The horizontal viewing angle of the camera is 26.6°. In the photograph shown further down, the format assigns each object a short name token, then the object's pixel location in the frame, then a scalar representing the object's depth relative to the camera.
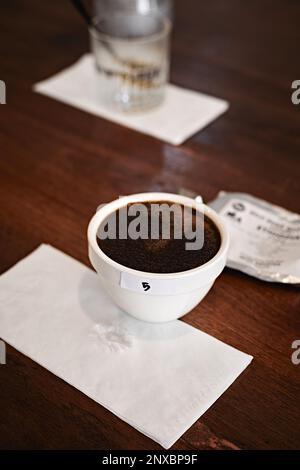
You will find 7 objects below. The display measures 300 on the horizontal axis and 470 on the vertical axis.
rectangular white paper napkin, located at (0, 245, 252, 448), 0.66
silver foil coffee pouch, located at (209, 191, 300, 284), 0.82
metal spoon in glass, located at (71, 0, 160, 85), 1.17
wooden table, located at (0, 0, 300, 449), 0.65
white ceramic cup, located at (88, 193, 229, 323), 0.67
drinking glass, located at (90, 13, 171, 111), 1.18
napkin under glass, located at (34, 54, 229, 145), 1.15
